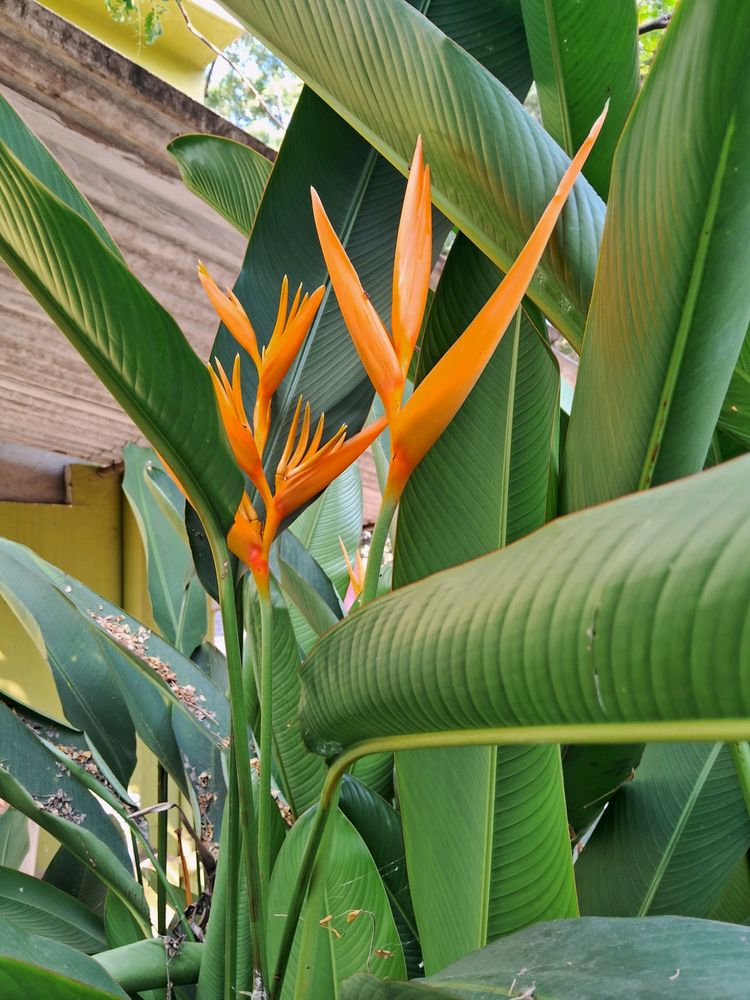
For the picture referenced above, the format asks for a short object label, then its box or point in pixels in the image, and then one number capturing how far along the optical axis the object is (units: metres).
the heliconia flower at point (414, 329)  0.28
